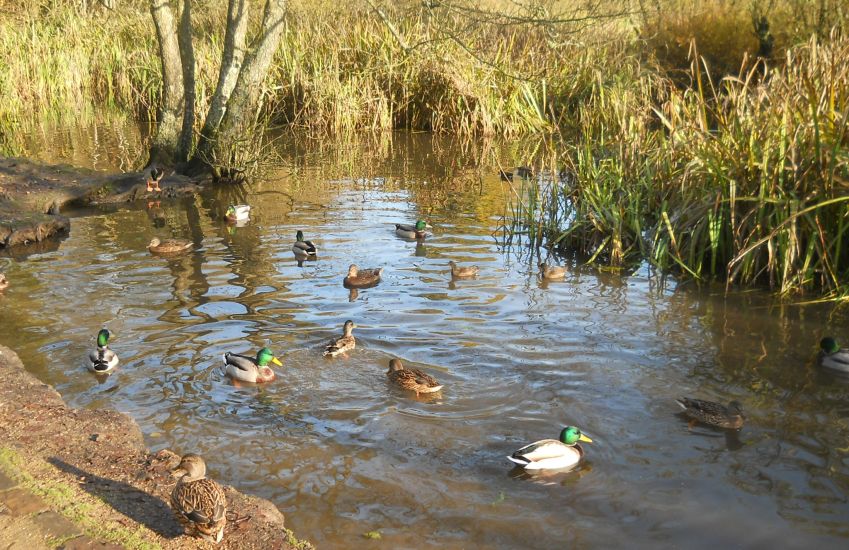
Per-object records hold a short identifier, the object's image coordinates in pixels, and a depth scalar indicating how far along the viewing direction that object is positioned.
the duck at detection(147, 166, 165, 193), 16.45
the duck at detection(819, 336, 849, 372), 8.27
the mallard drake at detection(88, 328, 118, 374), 8.25
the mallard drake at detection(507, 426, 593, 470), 6.50
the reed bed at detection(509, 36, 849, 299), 9.86
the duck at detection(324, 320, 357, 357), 8.71
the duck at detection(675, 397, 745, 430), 7.18
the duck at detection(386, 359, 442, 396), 7.83
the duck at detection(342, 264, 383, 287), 11.09
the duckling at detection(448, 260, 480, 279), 11.41
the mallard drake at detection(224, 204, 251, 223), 14.61
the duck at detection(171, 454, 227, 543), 4.89
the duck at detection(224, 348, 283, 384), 8.05
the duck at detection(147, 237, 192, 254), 12.59
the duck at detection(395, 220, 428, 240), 13.22
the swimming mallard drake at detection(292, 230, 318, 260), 12.38
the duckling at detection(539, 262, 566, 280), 11.44
